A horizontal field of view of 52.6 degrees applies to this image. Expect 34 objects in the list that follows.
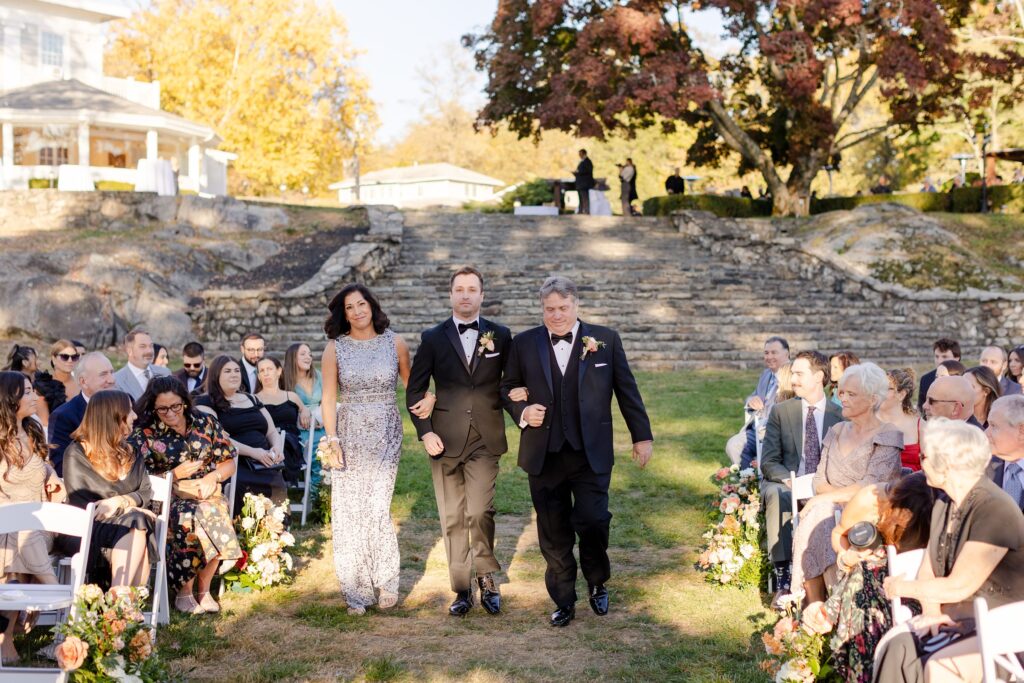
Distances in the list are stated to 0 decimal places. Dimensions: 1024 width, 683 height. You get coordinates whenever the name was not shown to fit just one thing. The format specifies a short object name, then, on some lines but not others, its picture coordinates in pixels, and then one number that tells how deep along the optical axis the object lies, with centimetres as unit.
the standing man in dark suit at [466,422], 610
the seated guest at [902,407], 625
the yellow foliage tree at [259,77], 3959
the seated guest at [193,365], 895
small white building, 5700
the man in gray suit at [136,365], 829
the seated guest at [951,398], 540
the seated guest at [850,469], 537
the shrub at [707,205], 2753
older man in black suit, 585
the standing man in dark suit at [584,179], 2912
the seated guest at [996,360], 881
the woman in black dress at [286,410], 831
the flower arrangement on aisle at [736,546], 651
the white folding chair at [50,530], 454
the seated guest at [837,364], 772
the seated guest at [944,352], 884
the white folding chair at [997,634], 342
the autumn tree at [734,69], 2594
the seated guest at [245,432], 735
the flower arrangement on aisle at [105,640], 436
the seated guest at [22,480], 509
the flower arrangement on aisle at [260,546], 645
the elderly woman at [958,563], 388
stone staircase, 1873
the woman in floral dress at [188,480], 605
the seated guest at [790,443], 615
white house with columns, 3156
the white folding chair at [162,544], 551
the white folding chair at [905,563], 414
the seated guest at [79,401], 654
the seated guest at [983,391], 675
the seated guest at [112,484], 535
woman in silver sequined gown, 616
